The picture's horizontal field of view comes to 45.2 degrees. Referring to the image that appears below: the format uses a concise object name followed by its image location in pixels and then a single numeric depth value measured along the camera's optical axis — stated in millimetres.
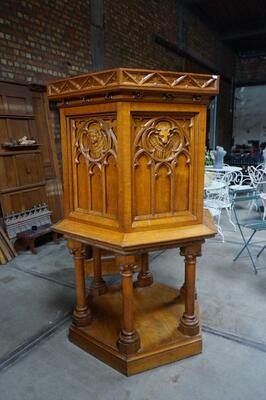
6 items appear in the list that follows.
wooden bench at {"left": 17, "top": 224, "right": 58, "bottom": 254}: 3393
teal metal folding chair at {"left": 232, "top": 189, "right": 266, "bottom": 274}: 2766
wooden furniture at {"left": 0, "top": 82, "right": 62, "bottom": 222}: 3459
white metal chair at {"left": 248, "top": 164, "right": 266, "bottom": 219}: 5114
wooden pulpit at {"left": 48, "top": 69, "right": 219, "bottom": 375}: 1393
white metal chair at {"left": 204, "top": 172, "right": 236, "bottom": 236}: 3803
